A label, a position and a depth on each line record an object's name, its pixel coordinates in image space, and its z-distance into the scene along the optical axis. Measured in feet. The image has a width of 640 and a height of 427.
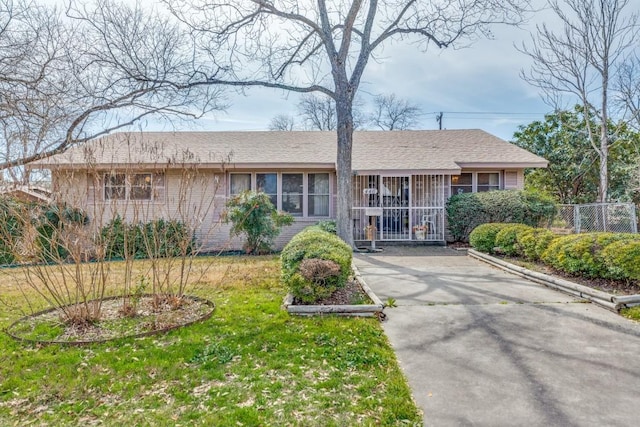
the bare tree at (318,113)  106.42
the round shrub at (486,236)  31.91
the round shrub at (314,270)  17.11
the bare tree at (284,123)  112.98
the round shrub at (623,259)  18.39
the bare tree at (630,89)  56.80
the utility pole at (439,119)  104.01
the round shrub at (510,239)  28.68
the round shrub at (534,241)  25.23
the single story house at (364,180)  43.09
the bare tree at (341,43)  37.29
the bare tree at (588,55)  54.80
